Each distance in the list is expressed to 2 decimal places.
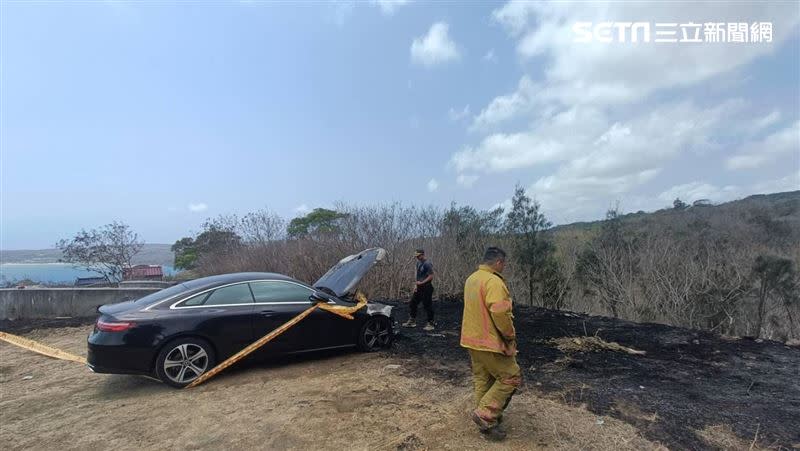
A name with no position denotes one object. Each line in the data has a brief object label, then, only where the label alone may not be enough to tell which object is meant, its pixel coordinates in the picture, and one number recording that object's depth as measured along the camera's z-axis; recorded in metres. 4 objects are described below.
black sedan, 5.86
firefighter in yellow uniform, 4.14
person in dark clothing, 9.73
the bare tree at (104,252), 24.12
